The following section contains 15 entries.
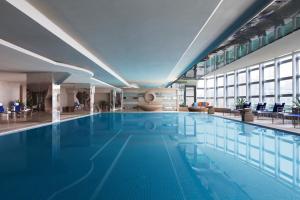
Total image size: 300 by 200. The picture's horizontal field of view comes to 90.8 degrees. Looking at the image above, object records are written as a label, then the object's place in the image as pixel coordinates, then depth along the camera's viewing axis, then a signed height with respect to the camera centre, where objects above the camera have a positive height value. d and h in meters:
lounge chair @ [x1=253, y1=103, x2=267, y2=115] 7.99 -0.29
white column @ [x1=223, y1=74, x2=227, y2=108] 12.59 +0.73
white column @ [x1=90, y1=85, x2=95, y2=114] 11.67 +0.31
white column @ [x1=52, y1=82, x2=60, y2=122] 7.15 -0.07
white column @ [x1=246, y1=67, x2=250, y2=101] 10.50 +1.19
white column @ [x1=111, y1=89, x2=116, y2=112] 15.09 +0.30
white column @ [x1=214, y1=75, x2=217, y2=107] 13.64 +1.06
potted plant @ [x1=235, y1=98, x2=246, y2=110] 9.38 -0.09
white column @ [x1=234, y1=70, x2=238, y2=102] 11.53 +1.22
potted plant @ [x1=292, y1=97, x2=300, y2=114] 6.12 -0.27
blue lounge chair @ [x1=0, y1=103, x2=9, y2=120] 7.32 -0.58
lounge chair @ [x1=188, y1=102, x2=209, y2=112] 12.54 -0.48
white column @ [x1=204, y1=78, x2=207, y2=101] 14.60 +1.18
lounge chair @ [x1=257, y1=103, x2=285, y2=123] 6.74 -0.33
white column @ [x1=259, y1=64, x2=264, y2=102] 9.49 +1.46
